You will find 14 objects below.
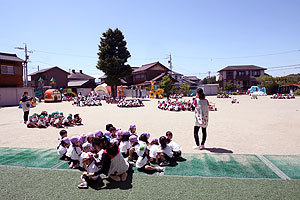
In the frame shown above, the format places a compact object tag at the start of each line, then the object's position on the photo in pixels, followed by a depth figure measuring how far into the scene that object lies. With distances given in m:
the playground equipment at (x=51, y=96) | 32.23
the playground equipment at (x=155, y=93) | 37.16
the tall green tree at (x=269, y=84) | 43.69
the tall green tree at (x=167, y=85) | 38.10
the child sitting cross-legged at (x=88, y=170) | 3.66
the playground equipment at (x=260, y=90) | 41.00
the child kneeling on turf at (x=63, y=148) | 5.00
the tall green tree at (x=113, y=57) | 32.97
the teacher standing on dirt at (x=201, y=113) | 5.54
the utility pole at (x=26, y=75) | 35.83
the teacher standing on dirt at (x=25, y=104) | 10.40
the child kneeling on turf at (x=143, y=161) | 4.24
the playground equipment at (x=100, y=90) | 36.59
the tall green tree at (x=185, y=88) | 44.41
